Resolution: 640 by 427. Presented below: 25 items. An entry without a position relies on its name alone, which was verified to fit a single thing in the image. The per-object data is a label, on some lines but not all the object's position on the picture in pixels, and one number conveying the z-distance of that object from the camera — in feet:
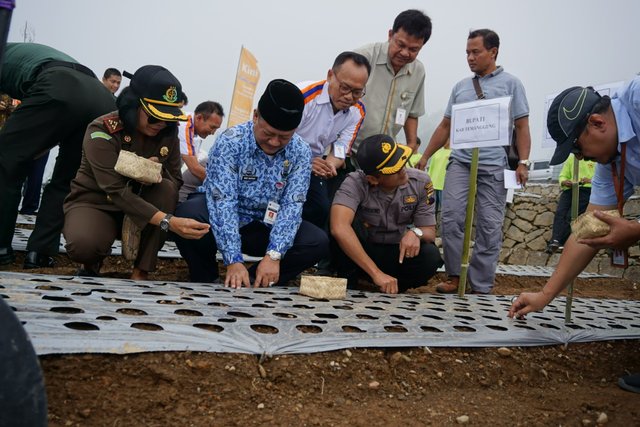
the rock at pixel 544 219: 27.35
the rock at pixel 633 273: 23.34
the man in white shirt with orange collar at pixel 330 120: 10.91
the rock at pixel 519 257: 27.30
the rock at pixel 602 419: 5.42
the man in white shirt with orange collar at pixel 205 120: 18.90
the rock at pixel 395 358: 6.25
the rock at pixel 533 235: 27.45
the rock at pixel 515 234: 27.78
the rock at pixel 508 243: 27.91
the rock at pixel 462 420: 5.23
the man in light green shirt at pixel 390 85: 12.59
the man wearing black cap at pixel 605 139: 6.64
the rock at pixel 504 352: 6.94
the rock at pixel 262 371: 5.47
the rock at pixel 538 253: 26.86
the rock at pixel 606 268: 24.21
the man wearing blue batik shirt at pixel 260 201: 8.89
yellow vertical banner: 25.44
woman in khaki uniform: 8.85
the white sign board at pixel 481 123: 9.70
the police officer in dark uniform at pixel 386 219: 9.89
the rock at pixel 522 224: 27.73
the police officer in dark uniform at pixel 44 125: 9.81
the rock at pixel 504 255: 27.68
